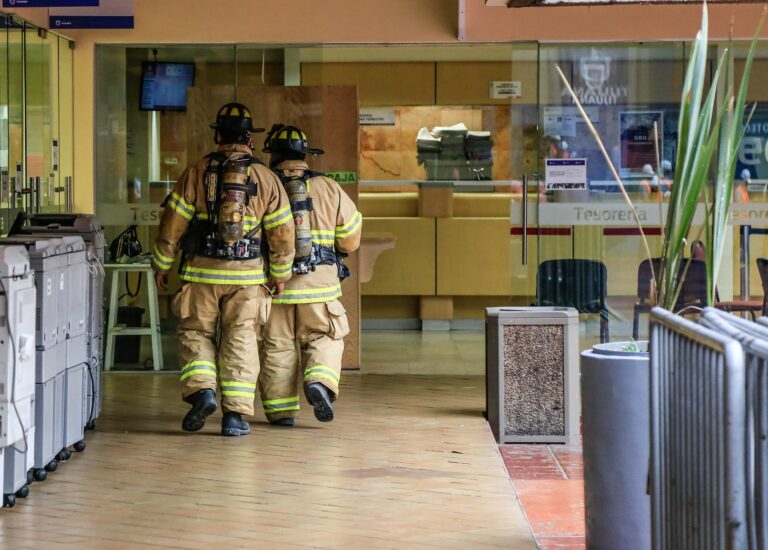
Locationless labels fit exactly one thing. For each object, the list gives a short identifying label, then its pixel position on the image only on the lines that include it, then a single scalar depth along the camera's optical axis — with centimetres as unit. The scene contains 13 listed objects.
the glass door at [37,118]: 1664
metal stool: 1877
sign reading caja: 1895
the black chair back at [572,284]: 1832
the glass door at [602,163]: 1825
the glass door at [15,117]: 1587
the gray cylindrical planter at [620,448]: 884
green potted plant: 838
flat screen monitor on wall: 1895
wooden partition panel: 1890
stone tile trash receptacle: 1404
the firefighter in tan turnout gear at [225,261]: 1384
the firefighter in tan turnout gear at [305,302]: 1451
